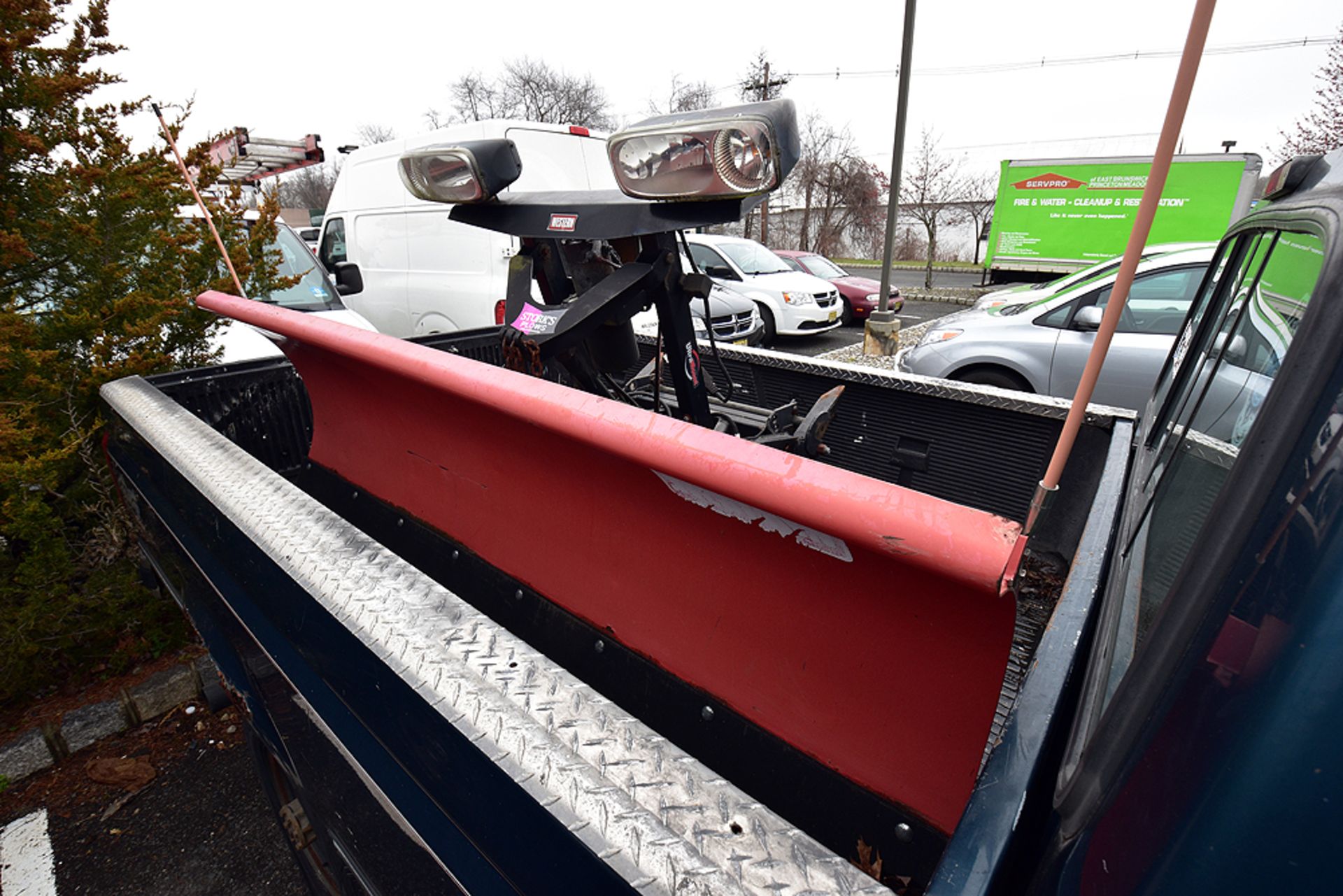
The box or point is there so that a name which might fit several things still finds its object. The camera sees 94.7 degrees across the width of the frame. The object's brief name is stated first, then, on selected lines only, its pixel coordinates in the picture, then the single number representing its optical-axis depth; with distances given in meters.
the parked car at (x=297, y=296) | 3.72
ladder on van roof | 4.43
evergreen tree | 2.39
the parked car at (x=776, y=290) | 9.74
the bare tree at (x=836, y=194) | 29.12
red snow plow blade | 0.81
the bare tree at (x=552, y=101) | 34.56
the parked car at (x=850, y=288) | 12.14
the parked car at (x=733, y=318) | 7.70
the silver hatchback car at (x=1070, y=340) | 4.60
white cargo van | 5.34
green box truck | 14.14
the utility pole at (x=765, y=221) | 27.05
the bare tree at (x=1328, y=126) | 15.99
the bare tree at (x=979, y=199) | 28.11
